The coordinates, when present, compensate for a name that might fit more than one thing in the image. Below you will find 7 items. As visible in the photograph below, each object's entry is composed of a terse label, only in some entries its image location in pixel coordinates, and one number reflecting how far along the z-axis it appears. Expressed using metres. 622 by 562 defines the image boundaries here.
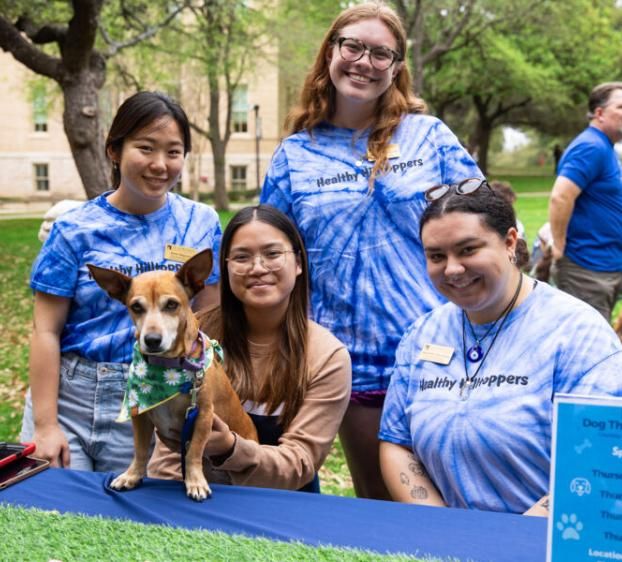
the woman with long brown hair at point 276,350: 2.58
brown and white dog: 2.08
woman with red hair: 2.91
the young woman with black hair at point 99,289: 2.65
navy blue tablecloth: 1.82
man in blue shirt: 5.16
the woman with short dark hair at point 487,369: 2.19
